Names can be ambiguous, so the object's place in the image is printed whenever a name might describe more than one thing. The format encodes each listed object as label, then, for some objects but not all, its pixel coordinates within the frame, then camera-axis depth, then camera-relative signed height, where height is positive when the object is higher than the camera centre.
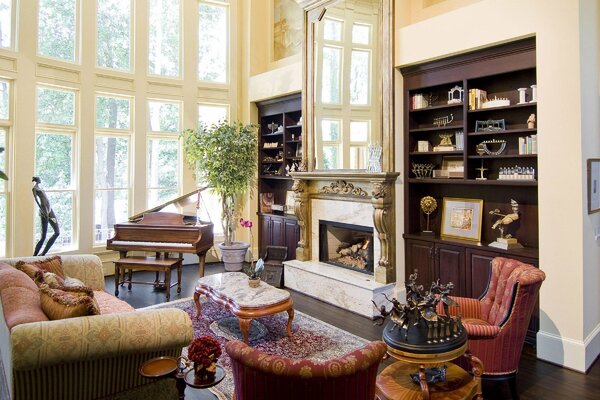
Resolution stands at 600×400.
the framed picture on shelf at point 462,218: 4.70 -0.13
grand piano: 5.93 -0.42
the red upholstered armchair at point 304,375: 1.76 -0.75
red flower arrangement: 2.28 -0.82
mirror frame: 4.98 +1.54
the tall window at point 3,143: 5.95 +0.96
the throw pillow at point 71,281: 3.61 -0.69
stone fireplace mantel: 5.06 +0.15
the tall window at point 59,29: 6.25 +2.84
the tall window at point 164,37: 7.38 +3.16
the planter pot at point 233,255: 7.32 -0.85
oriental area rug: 3.87 -1.35
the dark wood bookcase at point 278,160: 7.12 +0.89
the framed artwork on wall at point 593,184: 3.58 +0.21
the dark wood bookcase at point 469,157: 4.27 +0.60
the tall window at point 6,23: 5.89 +2.71
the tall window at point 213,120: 7.97 +1.74
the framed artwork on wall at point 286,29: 7.68 +3.48
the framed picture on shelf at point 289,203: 7.42 +0.09
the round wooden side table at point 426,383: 2.40 -1.11
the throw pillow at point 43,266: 3.58 -0.54
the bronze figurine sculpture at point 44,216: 5.55 -0.11
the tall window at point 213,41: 7.89 +3.31
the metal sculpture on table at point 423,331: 2.42 -0.78
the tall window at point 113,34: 6.84 +3.00
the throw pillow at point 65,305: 2.59 -0.63
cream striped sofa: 2.28 -0.84
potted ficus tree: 7.01 +0.80
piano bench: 5.64 -0.81
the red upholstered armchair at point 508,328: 2.90 -0.88
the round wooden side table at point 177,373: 2.26 -0.94
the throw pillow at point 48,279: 3.19 -0.58
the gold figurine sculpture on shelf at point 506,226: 4.21 -0.20
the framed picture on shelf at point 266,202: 7.92 +0.12
